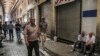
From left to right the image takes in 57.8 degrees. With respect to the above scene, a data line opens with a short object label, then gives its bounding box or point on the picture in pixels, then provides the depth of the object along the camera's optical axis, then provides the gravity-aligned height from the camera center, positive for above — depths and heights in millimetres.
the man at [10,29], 7462 -200
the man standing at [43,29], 5061 -158
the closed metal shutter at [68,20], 5515 +380
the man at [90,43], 4014 -775
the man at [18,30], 6858 -270
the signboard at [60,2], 6019 +1712
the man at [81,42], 4489 -808
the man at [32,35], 3065 -289
